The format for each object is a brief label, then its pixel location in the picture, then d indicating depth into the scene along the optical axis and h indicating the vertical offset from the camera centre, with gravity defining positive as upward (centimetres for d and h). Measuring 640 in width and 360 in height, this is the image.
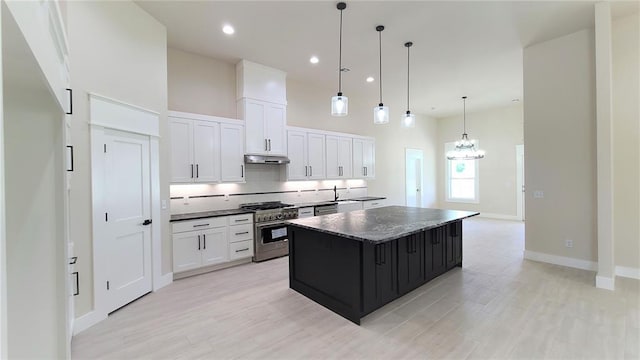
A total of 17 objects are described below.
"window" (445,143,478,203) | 917 -10
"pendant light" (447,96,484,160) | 732 +75
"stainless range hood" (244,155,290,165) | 482 +36
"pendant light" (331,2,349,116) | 331 +89
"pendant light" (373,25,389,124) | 374 +86
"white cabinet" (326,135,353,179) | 623 +50
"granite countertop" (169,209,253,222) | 402 -52
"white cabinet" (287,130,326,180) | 554 +49
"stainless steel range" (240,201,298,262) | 469 -84
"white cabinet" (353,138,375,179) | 680 +49
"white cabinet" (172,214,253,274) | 395 -91
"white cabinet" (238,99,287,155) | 487 +97
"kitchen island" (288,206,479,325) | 275 -89
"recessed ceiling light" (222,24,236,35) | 382 +208
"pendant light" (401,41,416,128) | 396 +82
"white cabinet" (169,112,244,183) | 412 +50
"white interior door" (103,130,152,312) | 302 -41
